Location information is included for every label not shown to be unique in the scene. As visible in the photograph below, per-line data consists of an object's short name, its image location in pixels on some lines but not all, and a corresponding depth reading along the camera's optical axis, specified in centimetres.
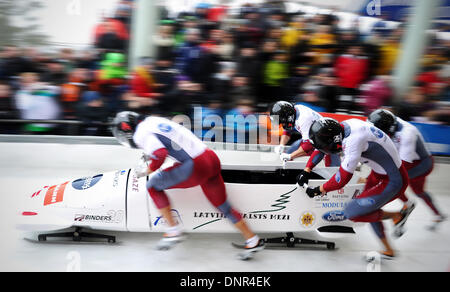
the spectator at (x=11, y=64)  909
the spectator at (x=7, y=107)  879
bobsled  593
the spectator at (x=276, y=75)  1010
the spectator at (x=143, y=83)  920
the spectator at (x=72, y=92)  901
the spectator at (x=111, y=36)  1027
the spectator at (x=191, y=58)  980
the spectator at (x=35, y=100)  891
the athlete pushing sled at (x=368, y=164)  552
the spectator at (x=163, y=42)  1041
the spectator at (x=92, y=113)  902
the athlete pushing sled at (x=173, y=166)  555
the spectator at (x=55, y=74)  901
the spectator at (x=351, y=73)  1018
